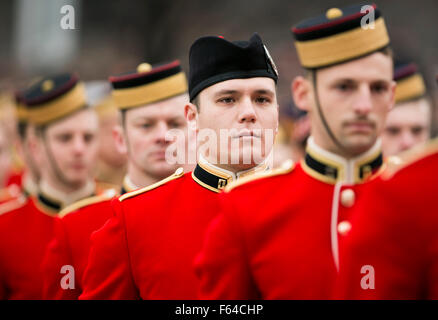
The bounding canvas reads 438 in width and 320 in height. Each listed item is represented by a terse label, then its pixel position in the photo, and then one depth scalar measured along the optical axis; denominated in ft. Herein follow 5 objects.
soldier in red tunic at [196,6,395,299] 21.02
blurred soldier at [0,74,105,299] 35.32
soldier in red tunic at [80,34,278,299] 22.57
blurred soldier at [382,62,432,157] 35.99
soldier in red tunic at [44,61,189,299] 28.22
